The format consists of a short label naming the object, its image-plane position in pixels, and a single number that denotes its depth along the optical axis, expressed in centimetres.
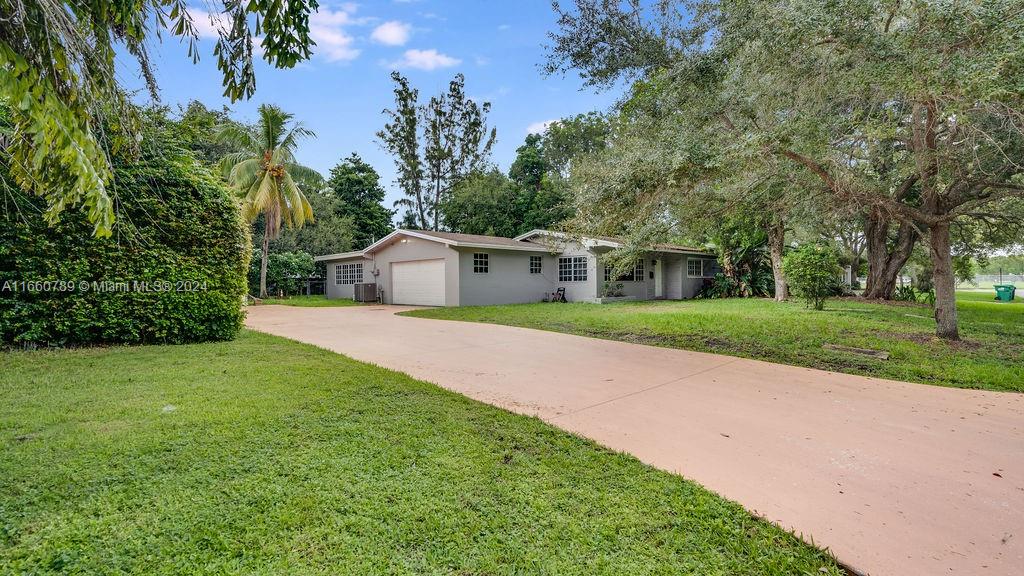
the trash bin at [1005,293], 2030
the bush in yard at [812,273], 1170
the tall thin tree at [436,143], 3073
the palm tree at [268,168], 1769
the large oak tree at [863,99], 429
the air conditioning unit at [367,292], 1880
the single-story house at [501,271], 1584
